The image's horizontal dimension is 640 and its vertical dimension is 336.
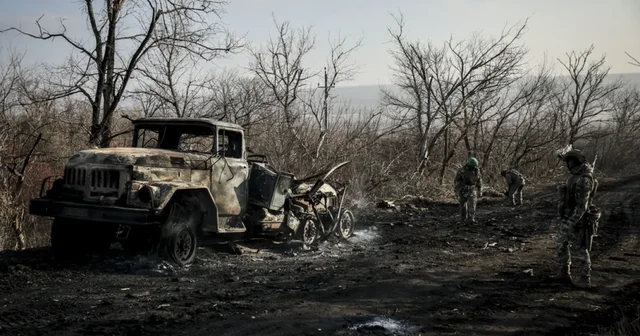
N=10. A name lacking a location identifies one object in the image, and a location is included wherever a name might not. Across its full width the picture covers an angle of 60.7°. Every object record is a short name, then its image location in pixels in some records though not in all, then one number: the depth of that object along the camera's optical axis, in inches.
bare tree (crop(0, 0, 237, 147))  567.8
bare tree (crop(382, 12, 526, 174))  948.0
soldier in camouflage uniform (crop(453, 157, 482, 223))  533.0
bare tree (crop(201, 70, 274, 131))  708.7
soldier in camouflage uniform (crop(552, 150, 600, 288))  288.7
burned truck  286.8
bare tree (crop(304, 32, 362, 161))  798.5
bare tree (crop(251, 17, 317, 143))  979.0
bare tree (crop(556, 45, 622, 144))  1429.6
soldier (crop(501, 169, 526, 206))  706.8
